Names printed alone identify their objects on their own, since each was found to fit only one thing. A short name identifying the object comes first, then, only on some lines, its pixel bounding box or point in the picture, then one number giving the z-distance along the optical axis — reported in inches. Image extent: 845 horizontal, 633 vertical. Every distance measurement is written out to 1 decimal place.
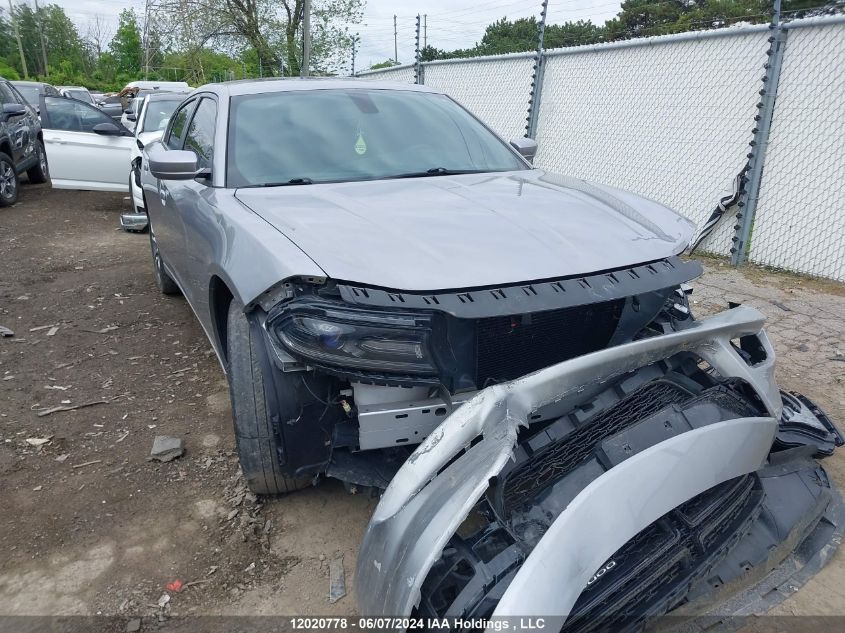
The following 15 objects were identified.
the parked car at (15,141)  355.3
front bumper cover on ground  56.5
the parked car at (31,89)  552.6
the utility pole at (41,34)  2050.9
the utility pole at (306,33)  556.1
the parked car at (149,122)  283.4
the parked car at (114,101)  425.5
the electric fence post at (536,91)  317.1
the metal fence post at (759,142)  218.7
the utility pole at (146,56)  1347.8
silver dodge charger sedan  60.7
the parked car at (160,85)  544.3
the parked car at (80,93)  748.9
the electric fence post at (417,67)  395.2
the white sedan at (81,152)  325.4
